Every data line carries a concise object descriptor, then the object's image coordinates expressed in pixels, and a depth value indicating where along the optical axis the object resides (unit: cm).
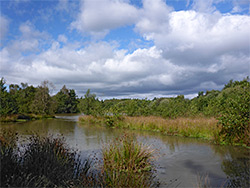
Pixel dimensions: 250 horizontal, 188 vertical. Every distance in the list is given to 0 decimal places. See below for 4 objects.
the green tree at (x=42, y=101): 3591
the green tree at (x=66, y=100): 5663
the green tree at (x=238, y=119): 867
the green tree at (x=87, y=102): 2703
